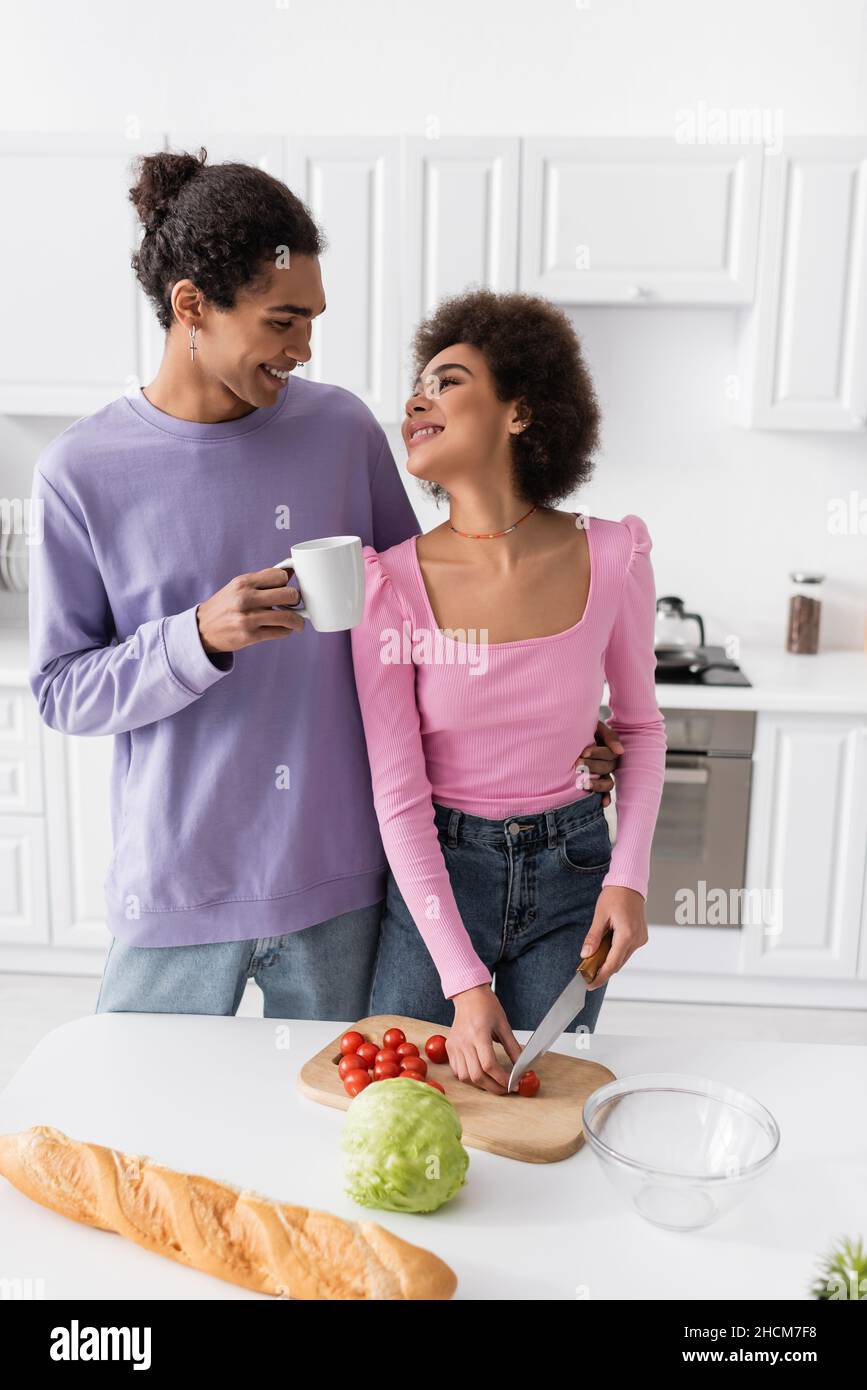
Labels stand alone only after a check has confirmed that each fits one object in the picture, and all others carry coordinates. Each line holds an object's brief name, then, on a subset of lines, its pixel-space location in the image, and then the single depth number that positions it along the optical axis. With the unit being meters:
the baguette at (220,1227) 0.91
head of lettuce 1.00
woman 1.43
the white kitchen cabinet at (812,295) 2.89
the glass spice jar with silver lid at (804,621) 3.33
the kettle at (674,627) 3.23
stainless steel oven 2.95
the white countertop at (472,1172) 0.96
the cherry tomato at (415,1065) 1.20
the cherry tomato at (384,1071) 1.19
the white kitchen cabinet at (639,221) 2.89
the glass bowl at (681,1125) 1.05
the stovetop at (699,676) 2.98
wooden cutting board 1.11
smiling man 1.36
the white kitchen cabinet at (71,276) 2.97
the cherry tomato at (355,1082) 1.17
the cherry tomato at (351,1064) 1.19
